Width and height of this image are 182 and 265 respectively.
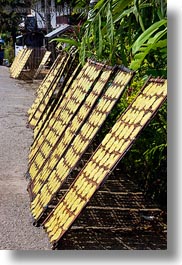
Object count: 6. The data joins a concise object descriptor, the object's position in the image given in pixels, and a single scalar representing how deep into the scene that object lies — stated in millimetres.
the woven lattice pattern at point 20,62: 18828
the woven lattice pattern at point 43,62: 17000
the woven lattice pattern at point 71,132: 5125
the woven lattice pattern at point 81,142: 4617
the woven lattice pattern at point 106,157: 3992
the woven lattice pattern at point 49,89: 8565
